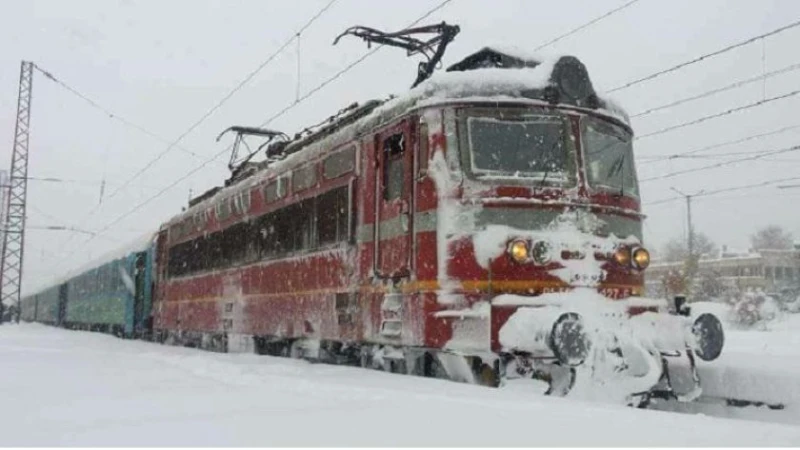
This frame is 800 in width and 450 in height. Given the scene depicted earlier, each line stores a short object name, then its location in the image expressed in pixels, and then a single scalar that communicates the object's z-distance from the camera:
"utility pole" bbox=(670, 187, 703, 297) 38.72
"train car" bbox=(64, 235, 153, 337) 21.72
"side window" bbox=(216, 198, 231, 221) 13.56
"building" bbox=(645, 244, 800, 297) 67.75
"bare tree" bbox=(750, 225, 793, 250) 98.25
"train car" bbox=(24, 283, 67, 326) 40.34
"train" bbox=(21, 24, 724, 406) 6.80
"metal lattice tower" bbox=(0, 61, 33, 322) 33.22
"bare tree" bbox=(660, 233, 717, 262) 76.16
